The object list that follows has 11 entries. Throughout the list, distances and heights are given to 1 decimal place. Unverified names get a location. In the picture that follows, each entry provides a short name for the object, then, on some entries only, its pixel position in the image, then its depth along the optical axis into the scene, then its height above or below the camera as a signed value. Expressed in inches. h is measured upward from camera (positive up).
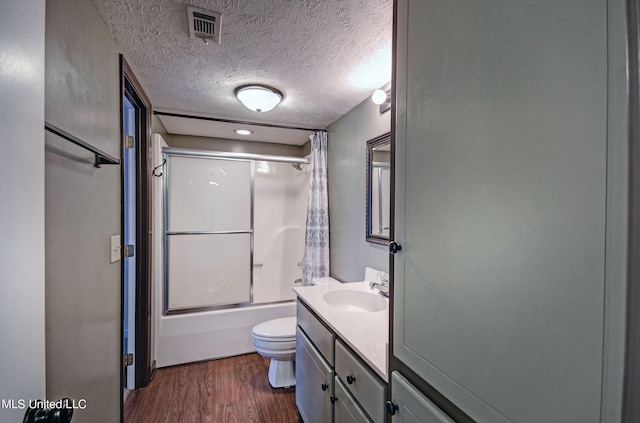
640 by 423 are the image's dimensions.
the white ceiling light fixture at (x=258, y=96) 74.4 +31.1
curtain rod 93.9 +32.3
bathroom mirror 72.9 +5.5
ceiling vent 47.5 +33.5
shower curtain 101.3 -4.1
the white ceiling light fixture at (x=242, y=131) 115.5 +32.9
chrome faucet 68.8 -19.5
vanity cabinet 40.6 -31.0
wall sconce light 68.4 +28.0
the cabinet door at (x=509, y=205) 17.7 +0.4
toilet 83.3 -42.5
